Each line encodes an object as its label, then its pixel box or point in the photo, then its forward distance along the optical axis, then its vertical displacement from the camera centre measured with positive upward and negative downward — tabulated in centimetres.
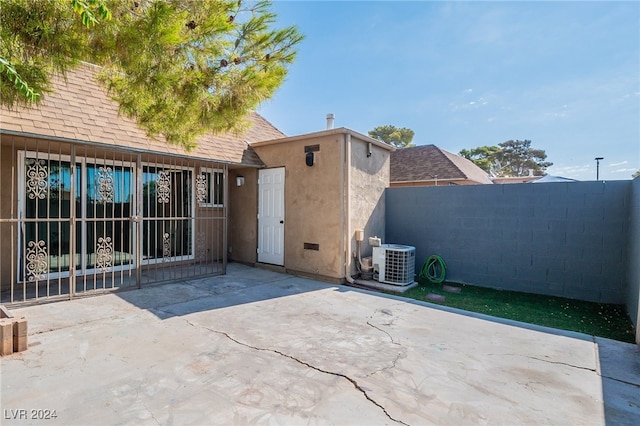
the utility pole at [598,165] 1812 +273
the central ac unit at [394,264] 685 -129
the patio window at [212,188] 889 +56
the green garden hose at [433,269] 748 -153
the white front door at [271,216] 827 -25
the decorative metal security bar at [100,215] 587 -21
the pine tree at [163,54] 291 +175
